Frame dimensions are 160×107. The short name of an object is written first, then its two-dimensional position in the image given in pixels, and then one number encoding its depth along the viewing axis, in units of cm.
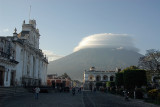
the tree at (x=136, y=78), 3391
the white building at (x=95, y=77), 9562
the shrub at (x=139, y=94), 2878
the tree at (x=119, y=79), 4573
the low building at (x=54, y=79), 10318
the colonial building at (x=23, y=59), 3511
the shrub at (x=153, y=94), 2352
